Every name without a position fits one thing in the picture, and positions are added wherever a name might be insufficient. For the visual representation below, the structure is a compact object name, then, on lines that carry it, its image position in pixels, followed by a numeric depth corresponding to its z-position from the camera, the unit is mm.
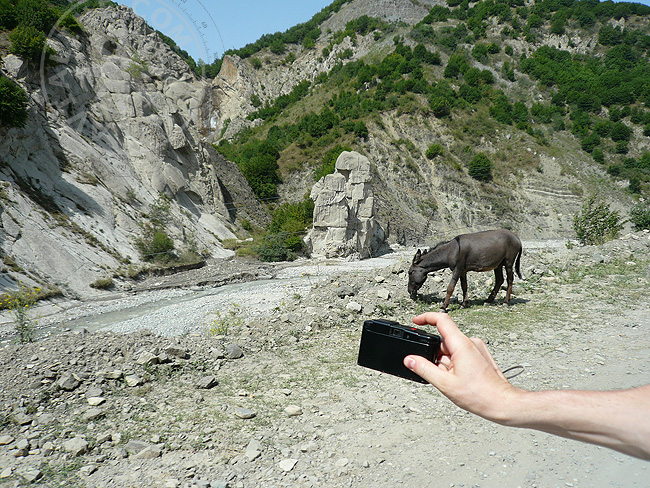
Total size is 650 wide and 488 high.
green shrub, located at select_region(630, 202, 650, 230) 21312
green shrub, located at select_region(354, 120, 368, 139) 51938
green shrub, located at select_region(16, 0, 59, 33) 23859
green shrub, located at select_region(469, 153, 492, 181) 49531
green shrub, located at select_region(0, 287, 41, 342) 9031
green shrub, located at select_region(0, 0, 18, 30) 22694
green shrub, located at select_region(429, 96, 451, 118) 55206
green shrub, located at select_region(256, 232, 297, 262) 25859
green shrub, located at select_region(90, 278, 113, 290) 16234
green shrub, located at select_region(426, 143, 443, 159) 51062
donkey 9500
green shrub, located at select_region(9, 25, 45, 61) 21234
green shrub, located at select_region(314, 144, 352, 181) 43406
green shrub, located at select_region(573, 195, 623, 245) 19328
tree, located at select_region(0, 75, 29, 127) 17000
